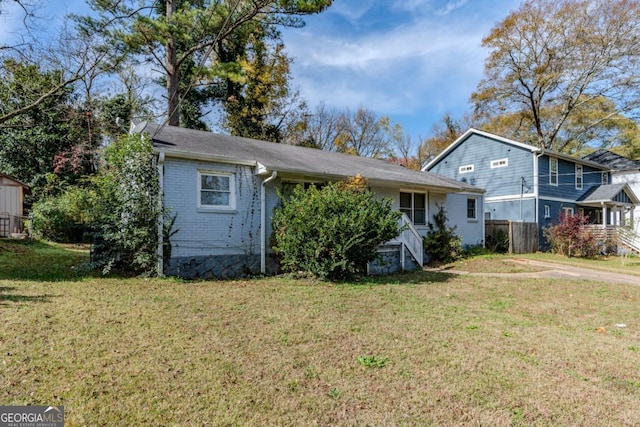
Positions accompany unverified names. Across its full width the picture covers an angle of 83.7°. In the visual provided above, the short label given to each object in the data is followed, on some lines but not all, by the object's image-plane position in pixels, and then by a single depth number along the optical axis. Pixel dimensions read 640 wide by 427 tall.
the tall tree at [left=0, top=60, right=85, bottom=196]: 20.92
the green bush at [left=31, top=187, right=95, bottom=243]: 15.68
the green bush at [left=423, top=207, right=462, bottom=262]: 13.71
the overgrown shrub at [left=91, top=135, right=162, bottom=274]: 8.20
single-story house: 8.95
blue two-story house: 20.16
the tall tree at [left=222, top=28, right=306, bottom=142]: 24.23
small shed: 16.70
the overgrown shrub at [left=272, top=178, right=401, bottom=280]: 8.62
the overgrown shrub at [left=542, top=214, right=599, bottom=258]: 16.38
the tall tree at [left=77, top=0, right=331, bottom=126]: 15.39
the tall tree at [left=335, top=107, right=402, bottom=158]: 34.09
